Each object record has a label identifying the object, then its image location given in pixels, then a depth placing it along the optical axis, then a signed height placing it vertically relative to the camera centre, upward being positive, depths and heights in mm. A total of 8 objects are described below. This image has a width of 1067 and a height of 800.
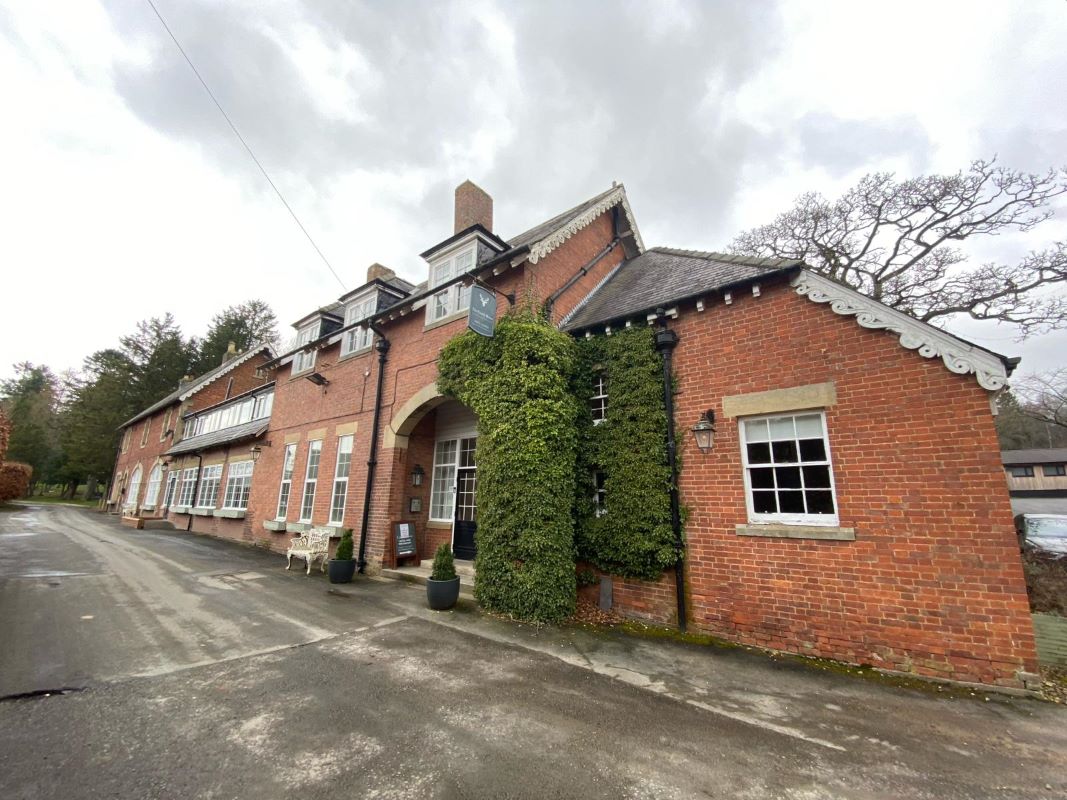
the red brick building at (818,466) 5062 +519
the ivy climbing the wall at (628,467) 7074 +591
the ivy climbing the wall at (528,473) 7152 +452
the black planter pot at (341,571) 9703 -1667
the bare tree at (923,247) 14859 +10362
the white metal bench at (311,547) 11180 -1348
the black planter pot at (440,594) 7652 -1698
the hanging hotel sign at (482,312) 8078 +3549
